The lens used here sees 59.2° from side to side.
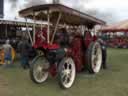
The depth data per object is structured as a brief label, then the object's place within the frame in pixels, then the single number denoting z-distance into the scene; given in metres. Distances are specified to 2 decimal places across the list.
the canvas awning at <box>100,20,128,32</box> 12.40
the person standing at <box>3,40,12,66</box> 5.10
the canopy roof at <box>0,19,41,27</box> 6.36
